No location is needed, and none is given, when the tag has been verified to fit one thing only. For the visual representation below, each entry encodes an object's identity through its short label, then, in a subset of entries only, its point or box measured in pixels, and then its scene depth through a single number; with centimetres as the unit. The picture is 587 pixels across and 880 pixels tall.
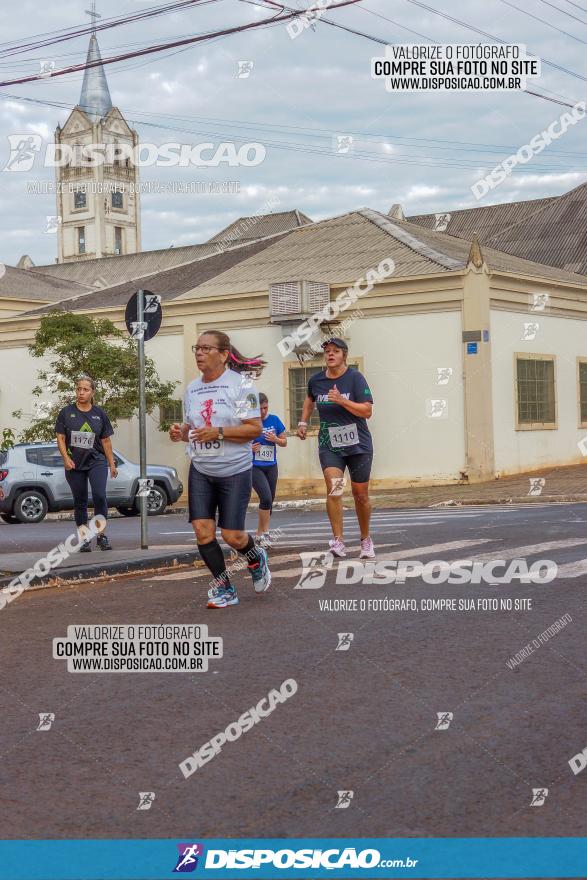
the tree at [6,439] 3275
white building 2645
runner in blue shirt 1233
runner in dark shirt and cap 1111
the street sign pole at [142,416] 1265
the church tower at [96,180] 12569
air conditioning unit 2753
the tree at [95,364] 2961
